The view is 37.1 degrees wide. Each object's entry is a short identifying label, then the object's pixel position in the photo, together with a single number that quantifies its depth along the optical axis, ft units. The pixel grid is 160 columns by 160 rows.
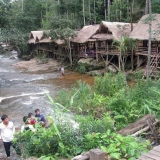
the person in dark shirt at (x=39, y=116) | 22.45
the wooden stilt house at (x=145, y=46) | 54.10
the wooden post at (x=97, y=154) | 10.84
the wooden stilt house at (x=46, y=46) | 89.13
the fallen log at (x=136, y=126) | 17.74
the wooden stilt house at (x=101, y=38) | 64.67
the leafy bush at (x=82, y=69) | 68.28
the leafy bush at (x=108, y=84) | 34.06
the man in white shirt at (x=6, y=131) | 17.88
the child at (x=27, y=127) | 16.92
